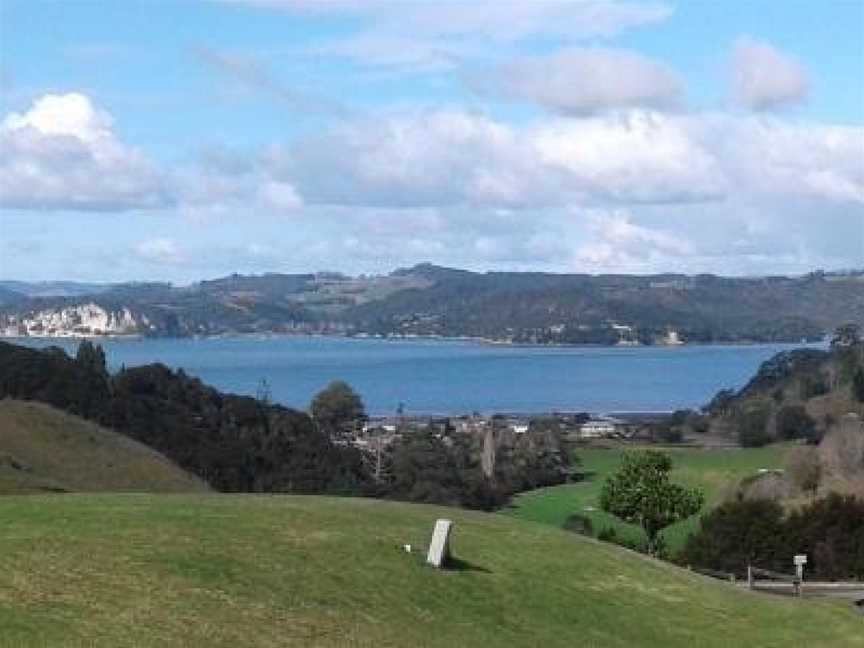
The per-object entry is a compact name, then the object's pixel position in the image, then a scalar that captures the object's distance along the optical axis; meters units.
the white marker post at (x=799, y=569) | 36.31
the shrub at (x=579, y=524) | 74.91
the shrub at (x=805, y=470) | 94.06
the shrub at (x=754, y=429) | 156.88
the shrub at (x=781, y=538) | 53.47
